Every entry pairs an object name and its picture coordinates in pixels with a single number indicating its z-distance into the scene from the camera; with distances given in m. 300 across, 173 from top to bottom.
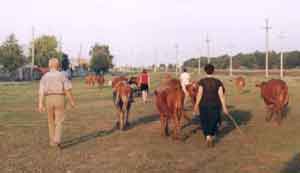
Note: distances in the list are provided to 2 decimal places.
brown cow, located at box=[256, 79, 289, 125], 15.09
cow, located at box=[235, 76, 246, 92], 35.39
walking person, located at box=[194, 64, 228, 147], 11.23
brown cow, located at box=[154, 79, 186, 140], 12.02
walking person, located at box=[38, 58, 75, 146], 10.63
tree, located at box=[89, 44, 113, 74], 109.19
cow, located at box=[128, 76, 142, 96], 29.56
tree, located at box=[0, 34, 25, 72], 62.84
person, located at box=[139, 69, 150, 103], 23.94
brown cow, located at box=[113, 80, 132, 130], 14.18
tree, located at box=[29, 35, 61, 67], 83.25
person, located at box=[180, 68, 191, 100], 22.67
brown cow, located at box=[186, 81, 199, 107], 15.69
